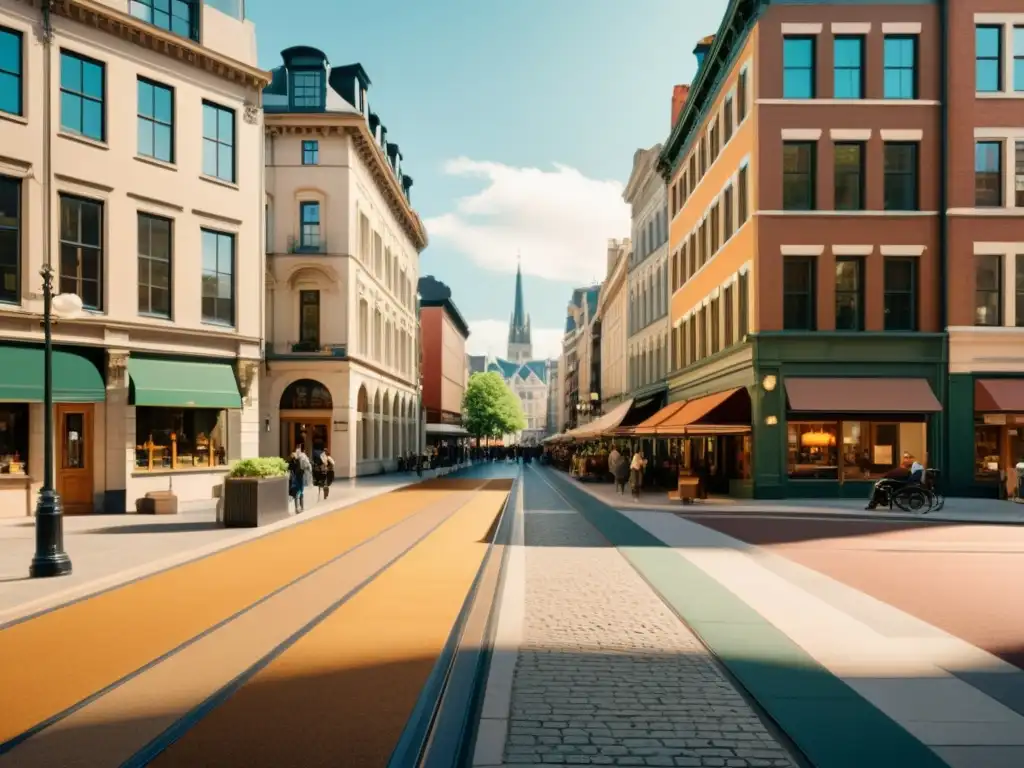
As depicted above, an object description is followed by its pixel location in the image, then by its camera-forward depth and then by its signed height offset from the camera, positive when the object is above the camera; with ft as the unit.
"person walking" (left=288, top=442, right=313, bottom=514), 78.12 -7.30
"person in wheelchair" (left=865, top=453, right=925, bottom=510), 74.18 -7.28
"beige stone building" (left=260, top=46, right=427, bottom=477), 138.00 +21.78
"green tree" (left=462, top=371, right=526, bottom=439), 391.24 -4.12
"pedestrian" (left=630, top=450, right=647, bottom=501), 92.84 -8.22
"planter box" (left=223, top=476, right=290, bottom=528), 64.49 -8.00
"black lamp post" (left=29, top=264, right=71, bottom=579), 39.93 -6.54
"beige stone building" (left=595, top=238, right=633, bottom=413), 200.34 +18.57
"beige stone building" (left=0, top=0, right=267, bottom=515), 71.00 +14.20
